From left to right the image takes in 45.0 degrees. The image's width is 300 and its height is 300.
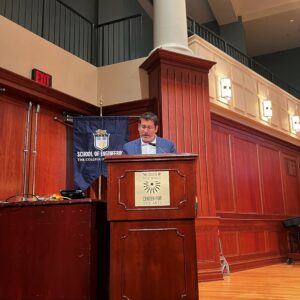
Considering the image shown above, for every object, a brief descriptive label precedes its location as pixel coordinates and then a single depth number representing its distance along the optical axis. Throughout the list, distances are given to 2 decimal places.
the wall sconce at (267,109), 7.44
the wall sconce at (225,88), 6.11
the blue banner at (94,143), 4.85
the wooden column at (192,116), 4.81
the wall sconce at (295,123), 8.62
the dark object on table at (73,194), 2.44
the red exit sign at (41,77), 4.57
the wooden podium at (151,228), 1.87
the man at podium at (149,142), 2.40
